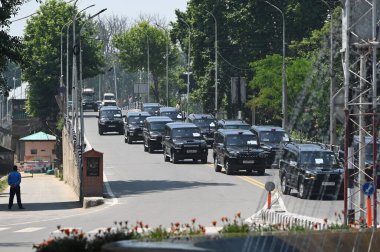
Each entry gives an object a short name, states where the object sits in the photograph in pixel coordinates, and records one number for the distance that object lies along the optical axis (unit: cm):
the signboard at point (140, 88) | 15180
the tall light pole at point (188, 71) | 10598
